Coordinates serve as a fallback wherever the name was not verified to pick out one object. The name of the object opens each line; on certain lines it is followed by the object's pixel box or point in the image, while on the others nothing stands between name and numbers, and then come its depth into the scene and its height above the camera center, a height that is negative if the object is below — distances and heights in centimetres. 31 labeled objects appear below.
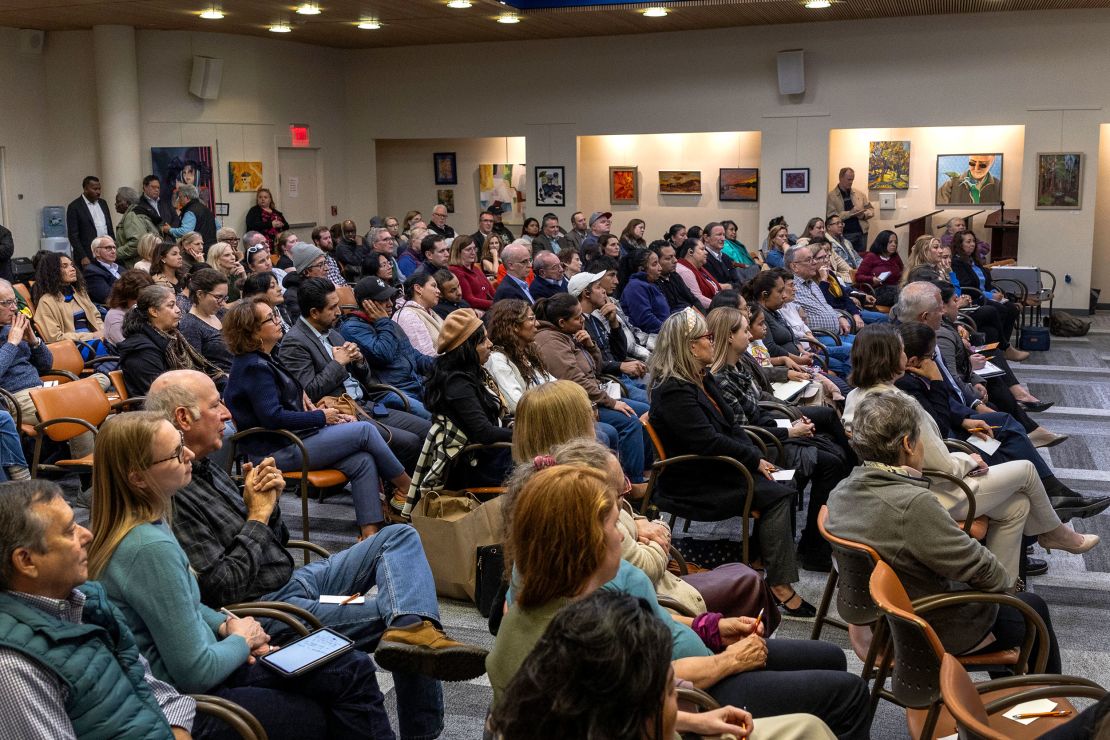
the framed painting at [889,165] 1516 +63
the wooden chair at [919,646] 284 -115
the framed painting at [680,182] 1638 +45
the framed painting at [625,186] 1666 +41
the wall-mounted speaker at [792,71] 1473 +186
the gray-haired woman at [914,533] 337 -98
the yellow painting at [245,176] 1496 +54
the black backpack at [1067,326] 1259 -129
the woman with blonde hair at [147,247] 950 -25
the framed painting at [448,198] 1786 +27
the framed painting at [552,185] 1655 +43
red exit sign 1617 +118
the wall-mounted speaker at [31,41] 1345 +212
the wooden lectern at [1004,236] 1449 -32
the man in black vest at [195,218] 1327 -1
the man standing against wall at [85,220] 1259 -2
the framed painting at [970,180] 1476 +41
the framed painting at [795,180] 1532 +44
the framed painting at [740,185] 1597 +40
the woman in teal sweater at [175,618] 268 -96
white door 1620 +40
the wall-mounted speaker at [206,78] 1423 +176
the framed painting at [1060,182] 1402 +36
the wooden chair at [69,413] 544 -96
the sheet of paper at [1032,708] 284 -127
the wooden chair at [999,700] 231 -115
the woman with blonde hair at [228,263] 865 -36
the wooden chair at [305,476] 501 -118
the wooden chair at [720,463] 471 -110
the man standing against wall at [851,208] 1505 +5
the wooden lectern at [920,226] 1488 -19
